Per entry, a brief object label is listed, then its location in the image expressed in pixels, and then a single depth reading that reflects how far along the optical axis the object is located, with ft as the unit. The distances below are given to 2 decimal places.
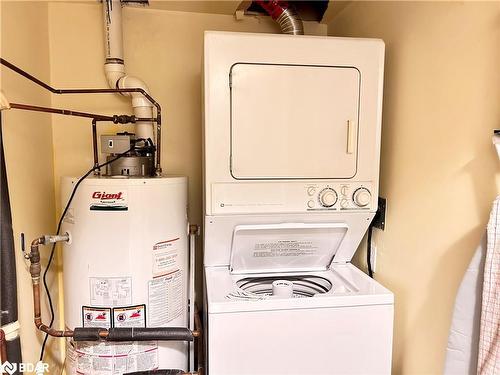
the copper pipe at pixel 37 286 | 4.60
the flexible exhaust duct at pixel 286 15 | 6.17
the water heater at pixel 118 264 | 4.69
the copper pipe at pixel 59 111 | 4.15
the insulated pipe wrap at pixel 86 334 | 4.64
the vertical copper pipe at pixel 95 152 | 5.63
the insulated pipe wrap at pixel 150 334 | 4.66
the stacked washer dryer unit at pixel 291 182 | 4.48
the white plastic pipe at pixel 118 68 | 6.06
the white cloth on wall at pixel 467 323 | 3.55
